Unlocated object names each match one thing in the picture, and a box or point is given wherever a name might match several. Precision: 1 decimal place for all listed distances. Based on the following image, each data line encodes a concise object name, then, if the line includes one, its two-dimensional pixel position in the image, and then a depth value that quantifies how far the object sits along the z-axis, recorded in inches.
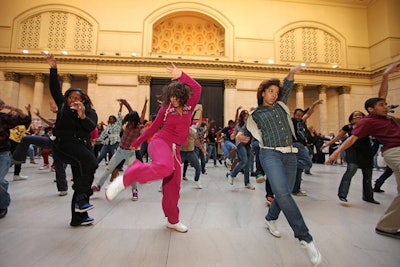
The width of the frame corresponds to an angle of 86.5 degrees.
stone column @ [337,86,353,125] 726.5
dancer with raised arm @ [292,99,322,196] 172.6
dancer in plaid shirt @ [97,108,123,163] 237.1
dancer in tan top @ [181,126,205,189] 198.1
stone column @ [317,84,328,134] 727.7
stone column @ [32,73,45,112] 655.1
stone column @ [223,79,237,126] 684.1
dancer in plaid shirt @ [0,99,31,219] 111.5
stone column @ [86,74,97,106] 651.8
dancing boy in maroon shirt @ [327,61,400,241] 96.8
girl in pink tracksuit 94.0
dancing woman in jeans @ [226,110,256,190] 194.9
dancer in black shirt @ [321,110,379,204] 156.0
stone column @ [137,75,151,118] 663.1
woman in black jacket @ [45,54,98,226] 100.0
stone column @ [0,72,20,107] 639.1
